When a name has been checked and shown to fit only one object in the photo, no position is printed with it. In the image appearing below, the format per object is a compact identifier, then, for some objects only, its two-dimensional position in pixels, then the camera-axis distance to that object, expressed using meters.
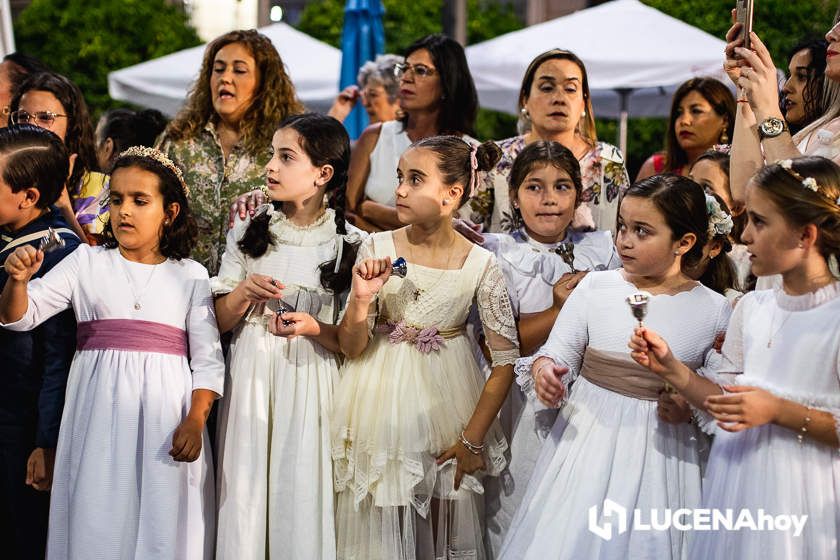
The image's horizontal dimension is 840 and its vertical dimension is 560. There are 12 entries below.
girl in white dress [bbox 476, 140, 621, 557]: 4.20
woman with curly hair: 4.72
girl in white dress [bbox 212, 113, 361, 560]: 3.98
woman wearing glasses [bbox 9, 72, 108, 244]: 4.94
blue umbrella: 8.44
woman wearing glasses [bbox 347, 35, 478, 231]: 5.37
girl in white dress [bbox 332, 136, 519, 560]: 3.94
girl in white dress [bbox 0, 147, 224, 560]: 3.88
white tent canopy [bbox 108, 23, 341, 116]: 10.09
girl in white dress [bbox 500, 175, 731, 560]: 3.58
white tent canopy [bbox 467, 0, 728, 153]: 8.52
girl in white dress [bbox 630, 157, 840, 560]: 3.19
